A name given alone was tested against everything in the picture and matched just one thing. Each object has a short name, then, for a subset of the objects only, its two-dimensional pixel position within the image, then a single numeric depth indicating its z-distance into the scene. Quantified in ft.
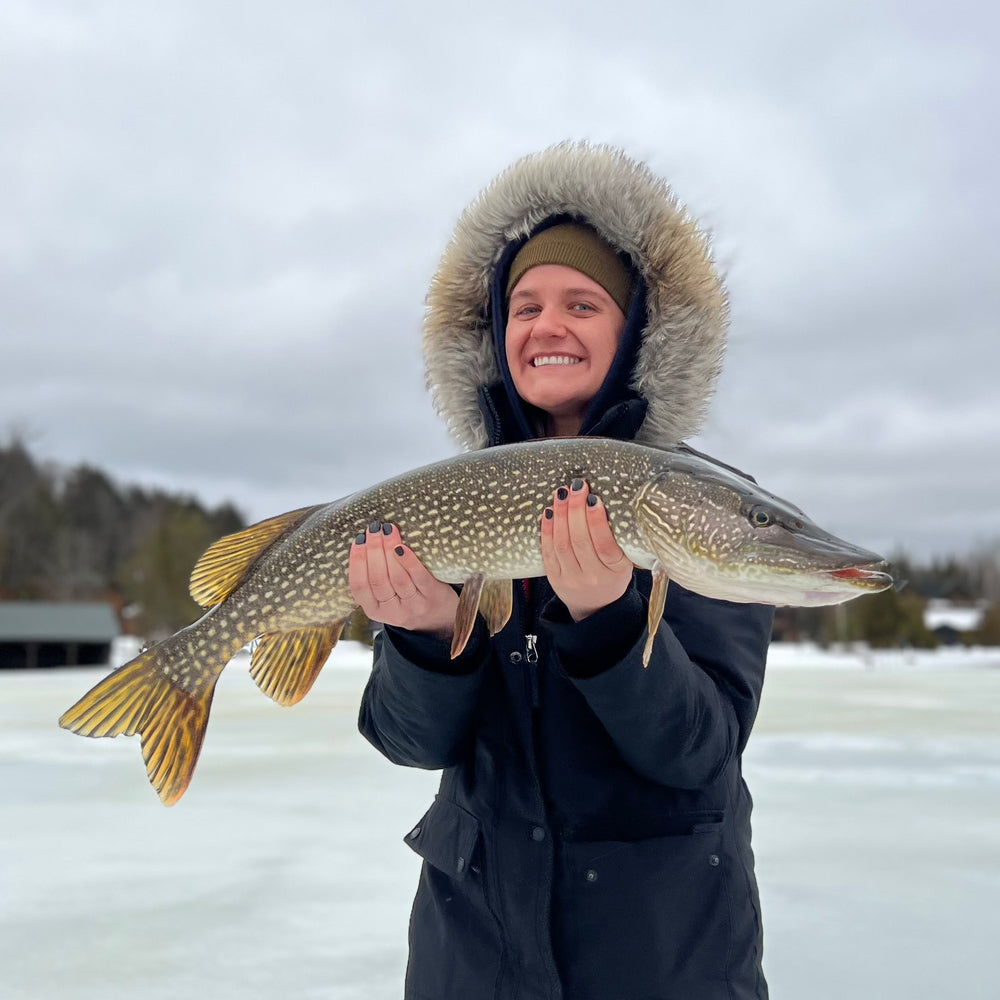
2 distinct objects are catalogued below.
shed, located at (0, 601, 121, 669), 104.47
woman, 5.65
